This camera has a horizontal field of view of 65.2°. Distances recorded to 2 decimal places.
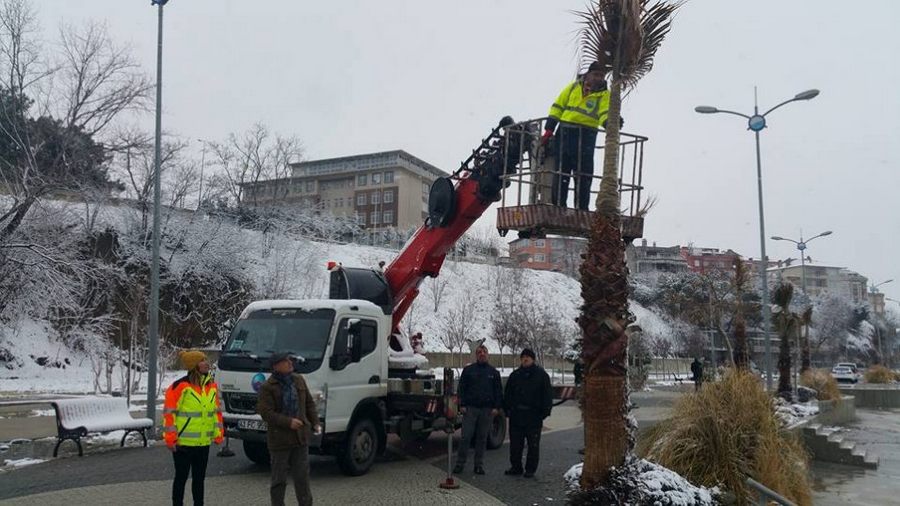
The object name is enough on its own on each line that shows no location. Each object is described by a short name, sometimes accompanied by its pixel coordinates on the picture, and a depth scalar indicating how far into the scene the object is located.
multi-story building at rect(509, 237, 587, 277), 70.81
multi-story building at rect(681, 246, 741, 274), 84.94
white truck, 9.69
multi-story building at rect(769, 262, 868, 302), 125.88
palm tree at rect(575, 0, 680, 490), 6.83
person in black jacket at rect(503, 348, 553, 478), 10.08
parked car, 44.32
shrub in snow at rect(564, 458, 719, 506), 6.56
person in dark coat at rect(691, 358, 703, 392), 25.07
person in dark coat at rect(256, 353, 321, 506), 7.18
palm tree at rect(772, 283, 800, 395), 21.87
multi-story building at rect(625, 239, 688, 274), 97.94
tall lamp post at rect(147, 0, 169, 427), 13.78
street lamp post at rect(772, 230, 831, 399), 34.56
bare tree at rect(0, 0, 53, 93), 24.16
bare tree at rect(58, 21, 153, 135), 26.56
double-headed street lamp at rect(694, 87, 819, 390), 19.00
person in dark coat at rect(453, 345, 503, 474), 10.46
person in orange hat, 7.10
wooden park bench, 11.41
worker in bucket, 8.93
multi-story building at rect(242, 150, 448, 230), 88.25
